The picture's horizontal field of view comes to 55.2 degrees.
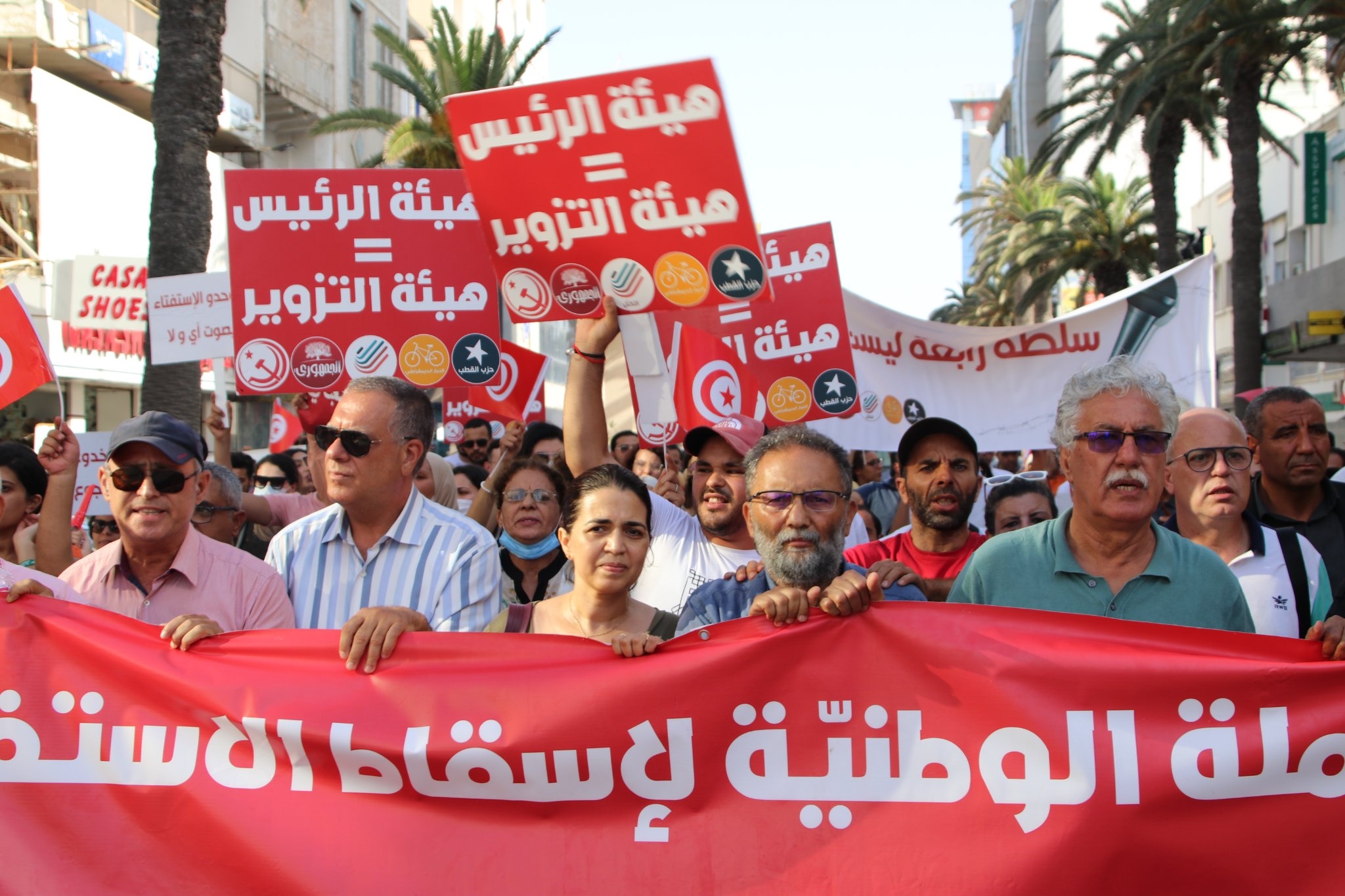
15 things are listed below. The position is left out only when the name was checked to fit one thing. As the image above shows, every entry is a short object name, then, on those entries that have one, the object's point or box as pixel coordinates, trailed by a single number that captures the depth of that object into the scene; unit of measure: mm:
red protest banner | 2879
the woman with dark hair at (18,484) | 4414
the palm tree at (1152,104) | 20297
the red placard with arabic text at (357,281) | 5941
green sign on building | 32031
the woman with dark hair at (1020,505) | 5141
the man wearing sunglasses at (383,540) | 3525
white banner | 8000
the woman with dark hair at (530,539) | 5035
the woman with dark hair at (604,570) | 3514
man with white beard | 3340
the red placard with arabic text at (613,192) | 4547
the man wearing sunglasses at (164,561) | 3473
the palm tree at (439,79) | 23719
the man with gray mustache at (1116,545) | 3094
